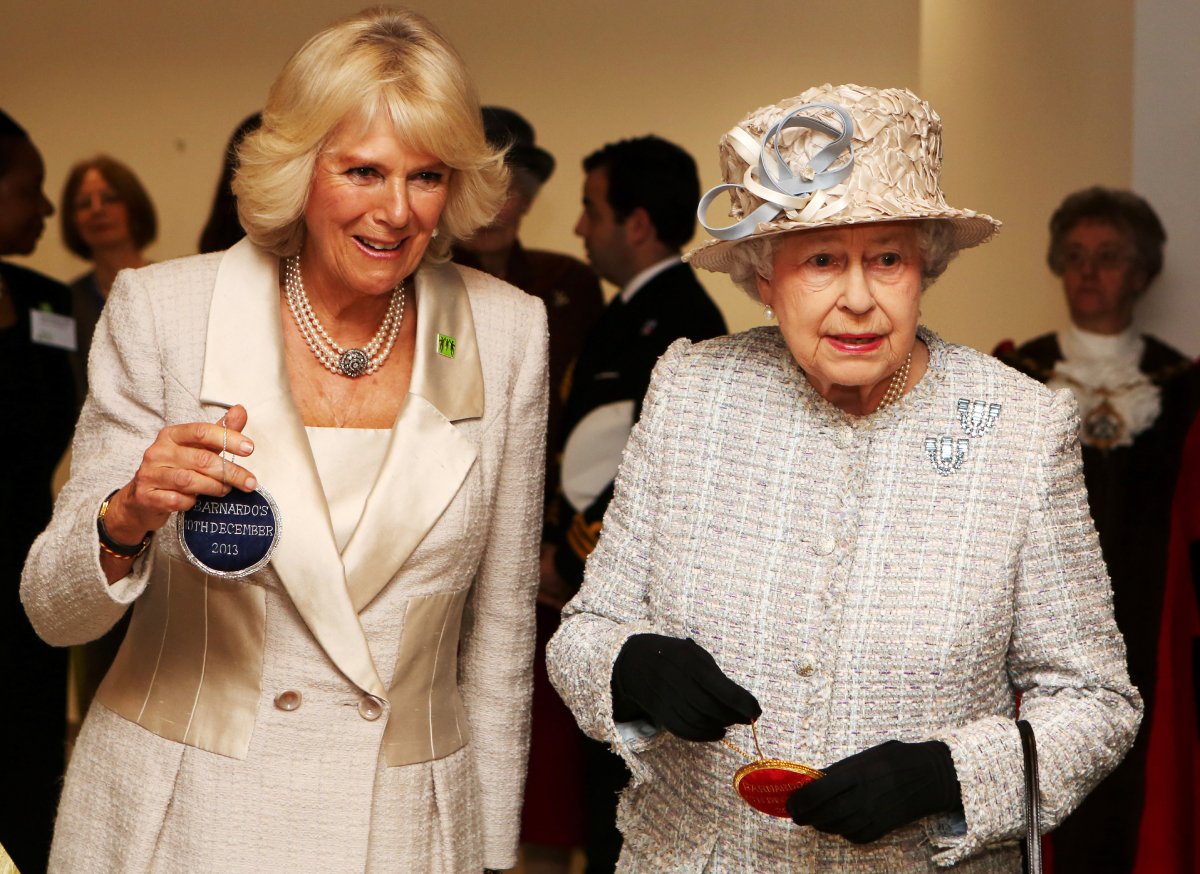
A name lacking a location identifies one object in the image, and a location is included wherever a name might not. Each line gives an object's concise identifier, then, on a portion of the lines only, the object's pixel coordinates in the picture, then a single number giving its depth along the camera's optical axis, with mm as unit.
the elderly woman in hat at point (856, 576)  1846
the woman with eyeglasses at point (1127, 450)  3775
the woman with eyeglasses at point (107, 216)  4898
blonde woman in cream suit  2080
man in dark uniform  3797
